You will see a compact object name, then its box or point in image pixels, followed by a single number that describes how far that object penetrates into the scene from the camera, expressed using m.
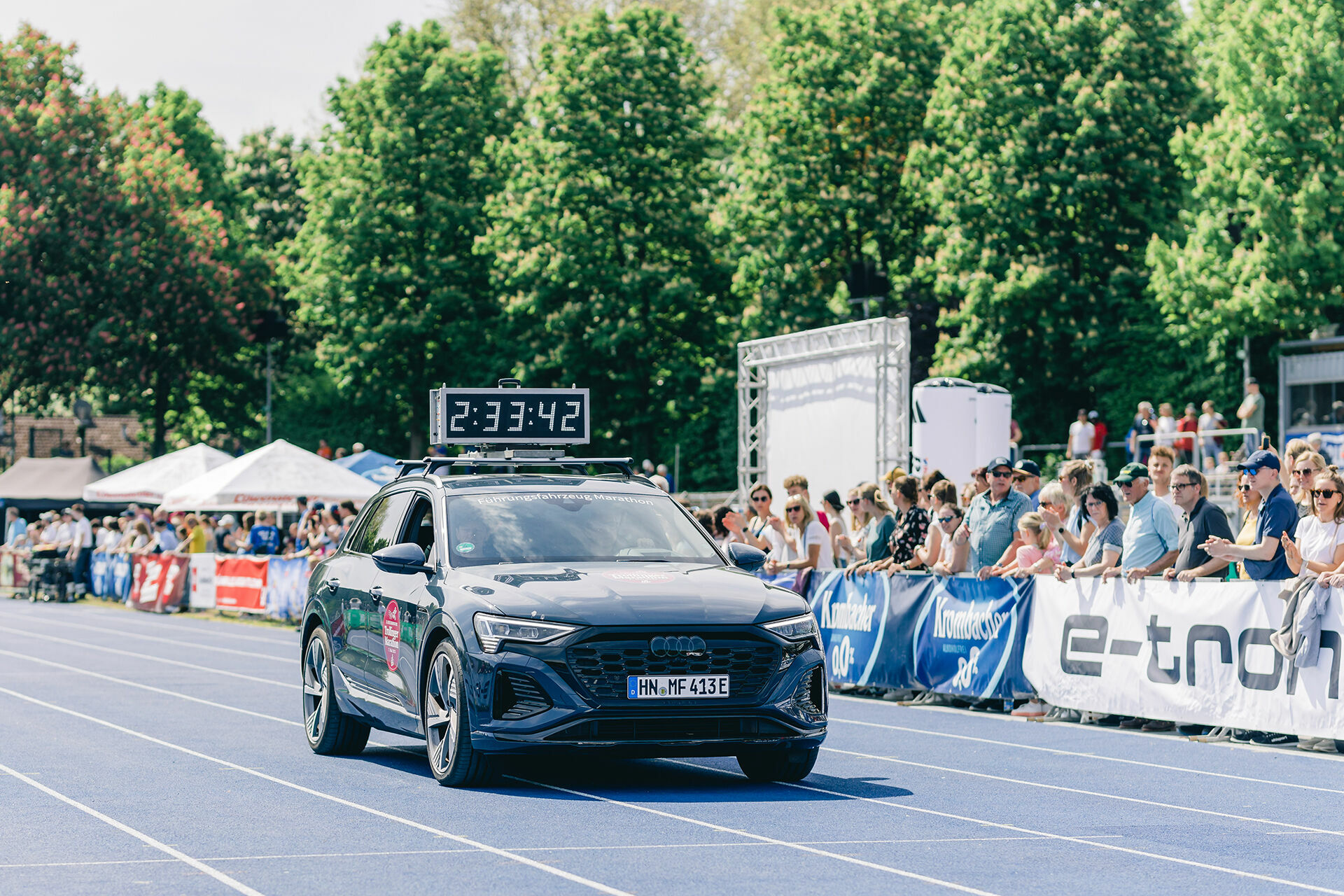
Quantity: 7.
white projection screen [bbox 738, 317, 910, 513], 30.08
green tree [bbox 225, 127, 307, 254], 73.75
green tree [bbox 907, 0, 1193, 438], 48.25
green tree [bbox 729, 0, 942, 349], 54.03
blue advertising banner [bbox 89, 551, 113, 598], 42.78
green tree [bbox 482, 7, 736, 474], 55.44
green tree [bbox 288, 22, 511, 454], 59.72
